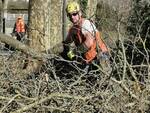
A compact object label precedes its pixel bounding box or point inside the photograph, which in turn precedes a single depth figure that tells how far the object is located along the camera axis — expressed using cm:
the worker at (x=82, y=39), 827
